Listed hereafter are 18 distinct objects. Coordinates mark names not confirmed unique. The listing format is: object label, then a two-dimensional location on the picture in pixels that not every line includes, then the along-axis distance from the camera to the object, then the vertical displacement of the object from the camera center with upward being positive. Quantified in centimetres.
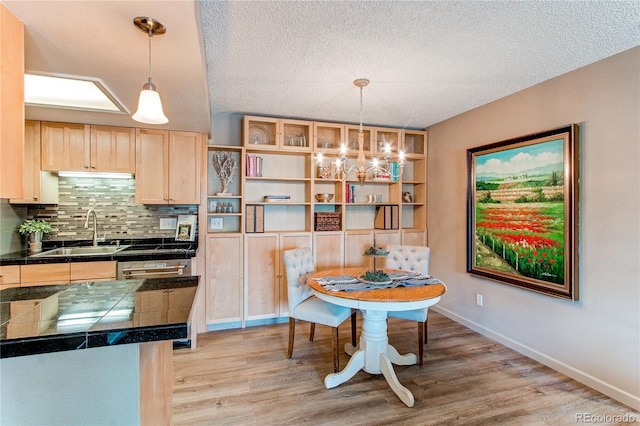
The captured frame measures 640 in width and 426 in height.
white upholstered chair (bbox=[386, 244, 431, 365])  275 -50
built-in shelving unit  348 +5
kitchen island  94 -50
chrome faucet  326 -12
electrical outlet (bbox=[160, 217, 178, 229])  346 -10
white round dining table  211 -87
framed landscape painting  250 +0
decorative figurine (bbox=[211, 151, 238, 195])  358 +54
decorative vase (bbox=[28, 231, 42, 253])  298 -28
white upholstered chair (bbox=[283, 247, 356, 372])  254 -82
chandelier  258 +48
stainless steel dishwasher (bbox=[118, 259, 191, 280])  276 -51
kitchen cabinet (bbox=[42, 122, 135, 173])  293 +64
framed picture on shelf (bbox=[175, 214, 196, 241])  339 -17
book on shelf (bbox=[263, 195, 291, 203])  367 +17
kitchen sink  272 -36
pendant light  139 +52
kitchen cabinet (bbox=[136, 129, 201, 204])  317 +49
